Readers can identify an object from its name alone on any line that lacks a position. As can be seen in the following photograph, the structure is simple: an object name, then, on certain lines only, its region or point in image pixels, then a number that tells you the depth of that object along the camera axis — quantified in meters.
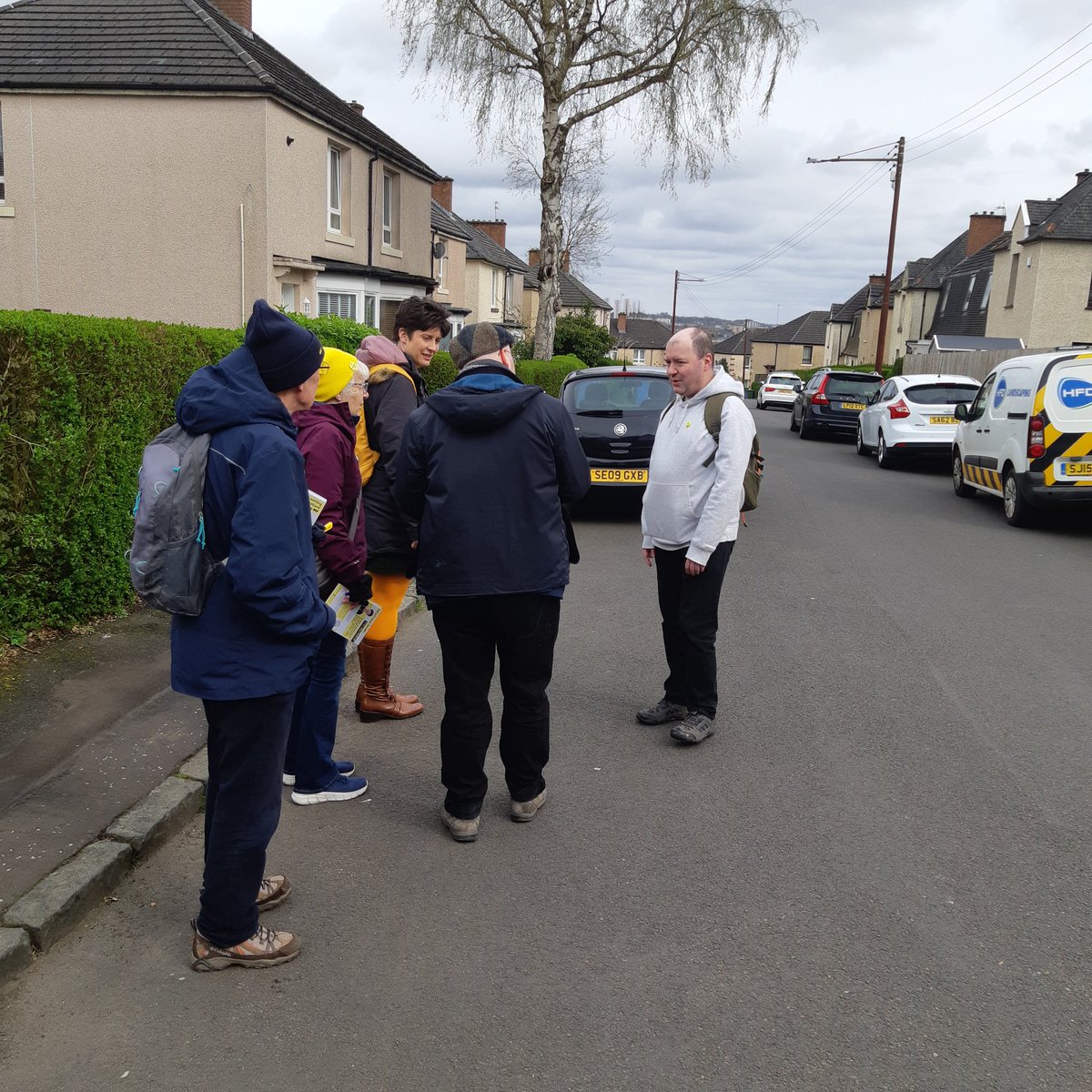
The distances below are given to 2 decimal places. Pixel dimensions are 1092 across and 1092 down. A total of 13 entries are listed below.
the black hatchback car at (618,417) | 11.80
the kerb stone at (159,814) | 4.09
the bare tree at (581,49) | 24.14
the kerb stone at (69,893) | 3.45
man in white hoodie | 5.12
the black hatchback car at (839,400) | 25.80
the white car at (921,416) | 18.53
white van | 11.47
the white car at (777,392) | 47.22
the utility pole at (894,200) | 36.22
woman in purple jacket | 4.09
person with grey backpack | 3.06
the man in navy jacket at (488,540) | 4.12
